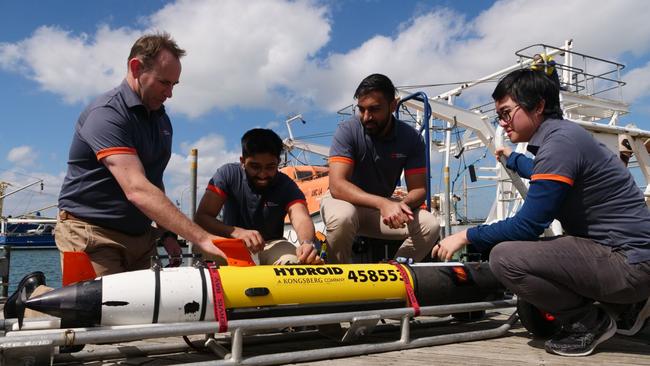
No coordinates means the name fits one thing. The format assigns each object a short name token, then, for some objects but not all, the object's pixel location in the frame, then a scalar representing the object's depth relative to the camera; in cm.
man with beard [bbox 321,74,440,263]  386
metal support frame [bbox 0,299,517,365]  221
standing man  281
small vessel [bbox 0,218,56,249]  4329
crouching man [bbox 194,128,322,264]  373
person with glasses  272
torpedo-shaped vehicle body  249
